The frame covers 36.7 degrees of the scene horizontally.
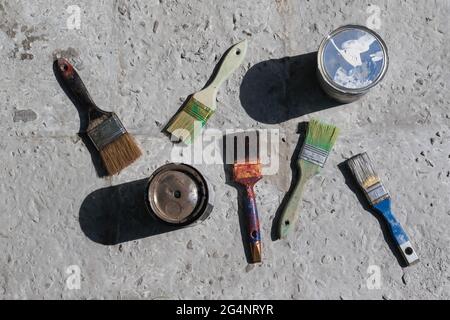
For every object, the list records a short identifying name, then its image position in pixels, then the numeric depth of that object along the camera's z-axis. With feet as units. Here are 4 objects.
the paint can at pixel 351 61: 6.94
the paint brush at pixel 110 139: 7.33
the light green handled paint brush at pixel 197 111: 7.41
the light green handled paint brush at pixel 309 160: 7.31
